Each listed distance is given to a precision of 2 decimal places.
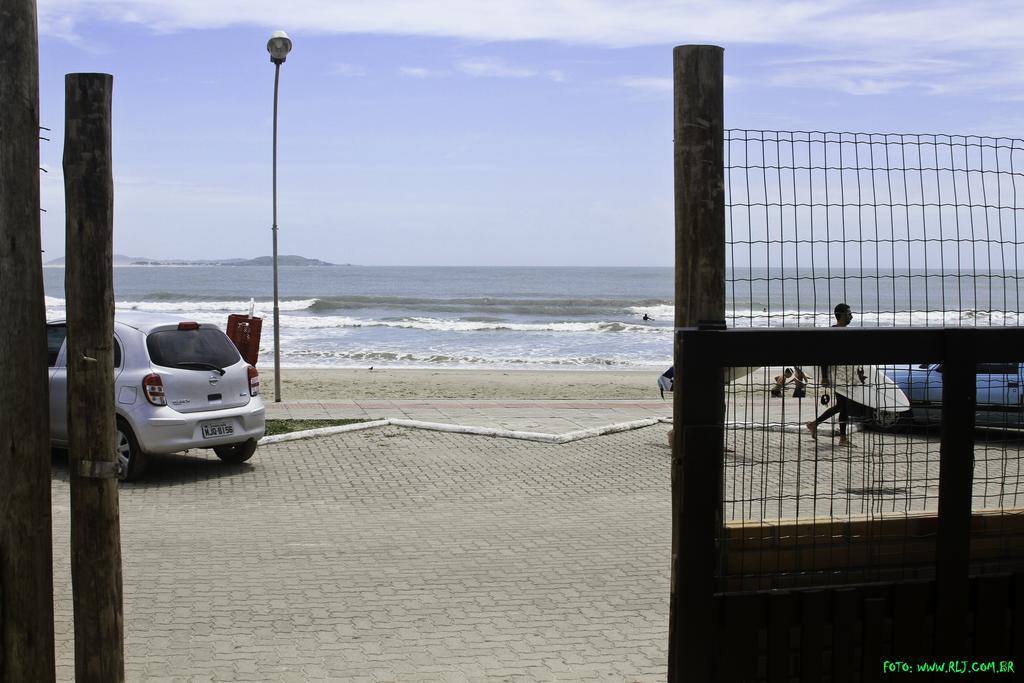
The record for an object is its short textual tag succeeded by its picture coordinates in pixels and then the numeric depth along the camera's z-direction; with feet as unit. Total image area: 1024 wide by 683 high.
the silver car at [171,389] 33.22
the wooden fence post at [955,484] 13.99
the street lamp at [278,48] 55.06
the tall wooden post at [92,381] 13.47
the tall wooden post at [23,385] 13.12
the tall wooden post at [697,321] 13.04
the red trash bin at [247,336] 56.34
